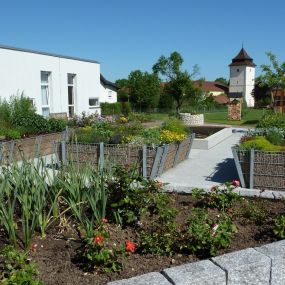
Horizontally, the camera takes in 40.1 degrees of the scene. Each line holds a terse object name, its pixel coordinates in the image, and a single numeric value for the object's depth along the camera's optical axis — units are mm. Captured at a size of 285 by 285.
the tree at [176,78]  36775
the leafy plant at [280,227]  3541
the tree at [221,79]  135525
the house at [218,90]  76375
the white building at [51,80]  14594
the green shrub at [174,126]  9552
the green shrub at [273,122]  10708
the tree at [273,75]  25516
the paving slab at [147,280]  2506
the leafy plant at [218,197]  4438
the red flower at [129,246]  3084
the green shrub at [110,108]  26578
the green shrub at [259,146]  7121
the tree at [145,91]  44656
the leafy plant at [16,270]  2512
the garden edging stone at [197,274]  2527
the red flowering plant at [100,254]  2945
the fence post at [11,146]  8954
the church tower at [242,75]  80938
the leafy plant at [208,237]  3252
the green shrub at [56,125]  13259
